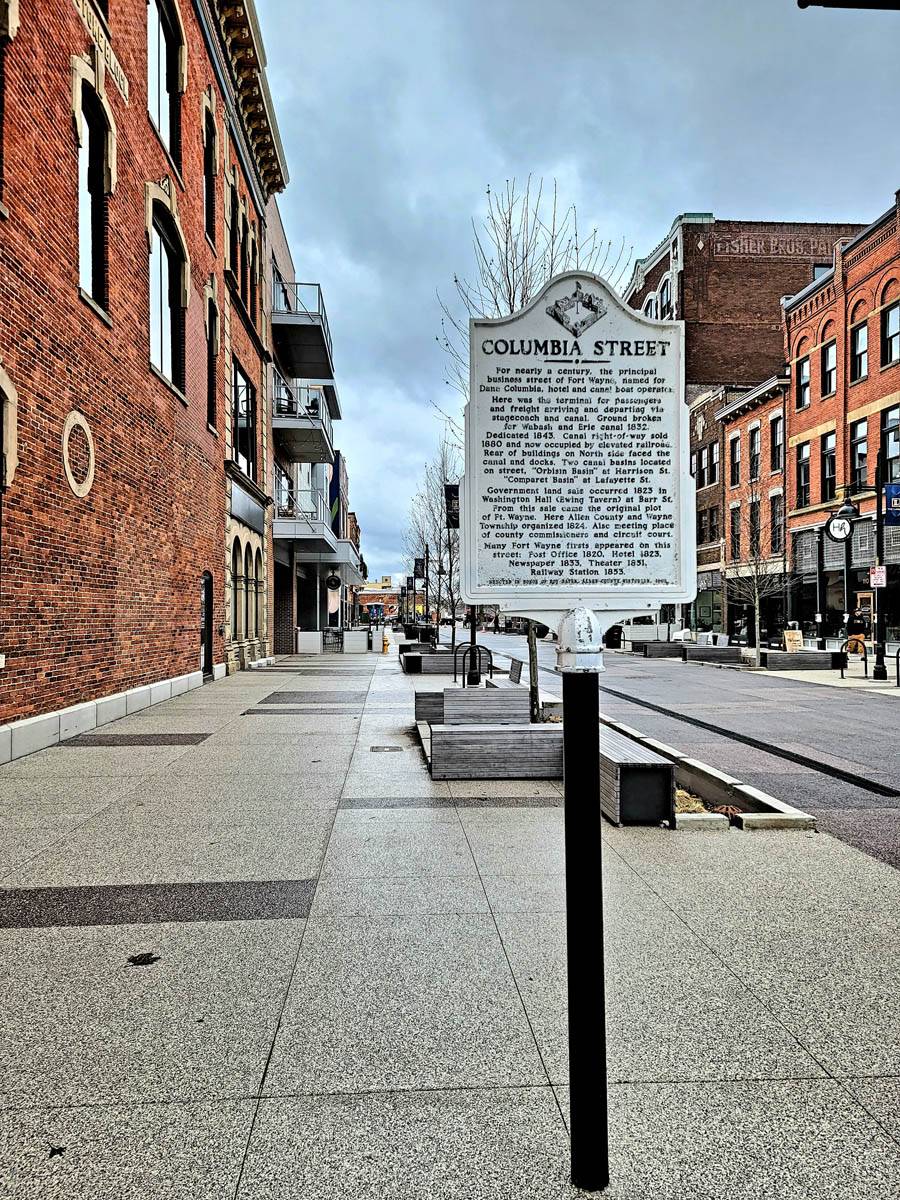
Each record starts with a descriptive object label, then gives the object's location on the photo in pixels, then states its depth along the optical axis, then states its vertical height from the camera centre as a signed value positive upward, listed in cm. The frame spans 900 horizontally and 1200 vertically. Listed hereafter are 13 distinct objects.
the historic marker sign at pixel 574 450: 308 +61
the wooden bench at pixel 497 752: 840 -129
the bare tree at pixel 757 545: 3564 +362
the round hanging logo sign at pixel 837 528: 2656 +283
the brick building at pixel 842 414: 3225 +846
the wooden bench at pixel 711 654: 2918 -118
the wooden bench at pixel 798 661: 2583 -124
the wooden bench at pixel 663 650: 3281 -115
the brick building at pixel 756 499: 4038 +607
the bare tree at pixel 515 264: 1350 +563
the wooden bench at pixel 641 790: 673 -134
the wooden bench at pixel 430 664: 2372 -125
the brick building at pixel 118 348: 995 +422
